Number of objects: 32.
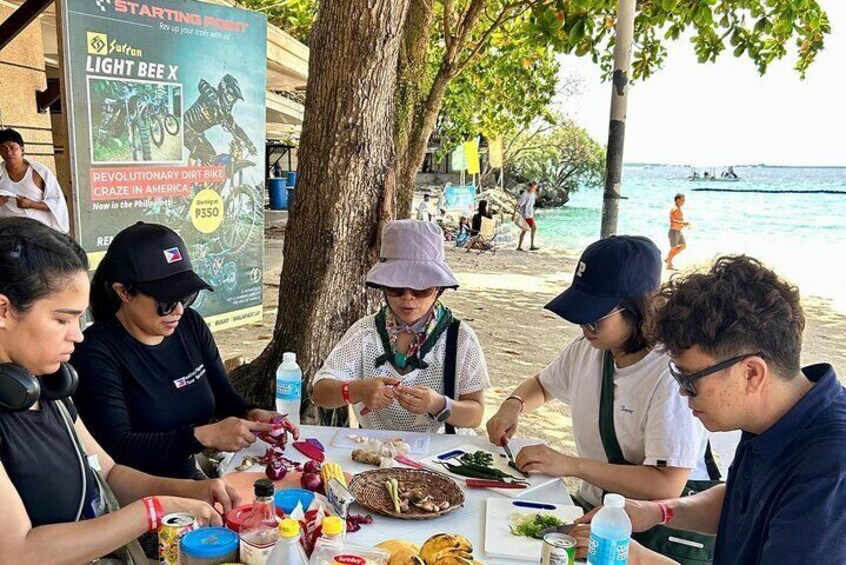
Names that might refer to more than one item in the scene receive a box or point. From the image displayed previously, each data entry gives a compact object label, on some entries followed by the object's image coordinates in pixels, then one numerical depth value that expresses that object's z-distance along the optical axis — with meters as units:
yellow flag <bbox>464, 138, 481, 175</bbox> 20.98
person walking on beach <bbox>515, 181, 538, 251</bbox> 17.23
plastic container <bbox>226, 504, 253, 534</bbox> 1.57
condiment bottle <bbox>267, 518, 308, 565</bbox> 1.32
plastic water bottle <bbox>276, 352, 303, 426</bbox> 2.65
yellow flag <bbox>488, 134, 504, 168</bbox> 21.45
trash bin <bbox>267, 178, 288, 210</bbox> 23.70
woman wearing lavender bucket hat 2.72
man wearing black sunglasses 1.38
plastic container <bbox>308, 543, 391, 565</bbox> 1.37
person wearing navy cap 2.09
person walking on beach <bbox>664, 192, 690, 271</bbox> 13.55
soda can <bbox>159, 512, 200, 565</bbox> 1.47
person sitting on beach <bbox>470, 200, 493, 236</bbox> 16.91
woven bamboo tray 1.84
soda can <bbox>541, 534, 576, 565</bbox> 1.44
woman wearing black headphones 1.49
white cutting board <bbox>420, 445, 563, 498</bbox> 2.05
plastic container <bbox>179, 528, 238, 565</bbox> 1.38
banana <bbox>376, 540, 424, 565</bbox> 1.42
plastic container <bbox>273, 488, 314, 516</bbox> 1.74
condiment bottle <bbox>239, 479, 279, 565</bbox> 1.40
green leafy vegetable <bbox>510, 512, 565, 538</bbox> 1.76
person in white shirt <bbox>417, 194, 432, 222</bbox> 17.75
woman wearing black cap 2.24
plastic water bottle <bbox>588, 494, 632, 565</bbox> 1.43
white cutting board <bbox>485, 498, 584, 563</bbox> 1.67
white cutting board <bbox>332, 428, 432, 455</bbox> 2.41
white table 1.73
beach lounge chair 16.75
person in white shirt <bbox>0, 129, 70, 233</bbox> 5.19
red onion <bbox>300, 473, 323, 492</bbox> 1.96
